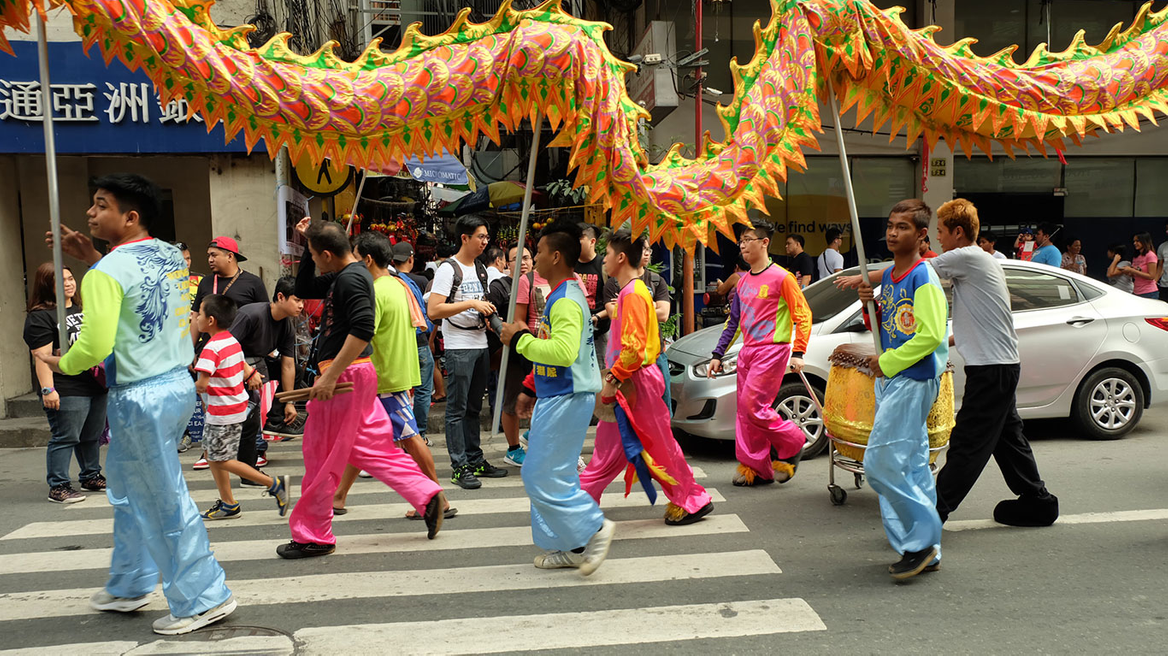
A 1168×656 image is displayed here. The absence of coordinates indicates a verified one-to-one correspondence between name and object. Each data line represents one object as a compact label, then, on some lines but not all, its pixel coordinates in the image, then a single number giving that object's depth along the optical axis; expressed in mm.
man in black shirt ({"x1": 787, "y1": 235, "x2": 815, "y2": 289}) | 11602
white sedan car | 7441
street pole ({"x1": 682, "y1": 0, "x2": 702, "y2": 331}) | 11094
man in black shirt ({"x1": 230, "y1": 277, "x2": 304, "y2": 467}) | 7246
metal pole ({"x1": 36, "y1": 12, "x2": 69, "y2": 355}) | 3937
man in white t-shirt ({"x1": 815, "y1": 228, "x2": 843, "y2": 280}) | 13477
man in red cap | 7469
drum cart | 5781
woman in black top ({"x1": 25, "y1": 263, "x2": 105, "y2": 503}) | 6496
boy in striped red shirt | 5809
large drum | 5520
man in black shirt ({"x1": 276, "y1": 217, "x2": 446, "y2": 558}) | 4836
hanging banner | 11219
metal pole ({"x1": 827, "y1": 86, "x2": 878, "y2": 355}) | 4879
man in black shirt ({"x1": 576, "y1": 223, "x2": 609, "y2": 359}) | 7609
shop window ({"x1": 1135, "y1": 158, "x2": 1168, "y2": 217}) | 17391
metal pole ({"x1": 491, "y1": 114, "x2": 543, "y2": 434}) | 4582
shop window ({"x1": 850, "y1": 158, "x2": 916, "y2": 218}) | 16641
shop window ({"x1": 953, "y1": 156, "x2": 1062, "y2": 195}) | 17016
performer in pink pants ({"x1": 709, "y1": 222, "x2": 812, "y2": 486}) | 6309
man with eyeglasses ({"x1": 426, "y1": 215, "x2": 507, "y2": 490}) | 6848
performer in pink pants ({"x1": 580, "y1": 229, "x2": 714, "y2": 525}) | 5234
